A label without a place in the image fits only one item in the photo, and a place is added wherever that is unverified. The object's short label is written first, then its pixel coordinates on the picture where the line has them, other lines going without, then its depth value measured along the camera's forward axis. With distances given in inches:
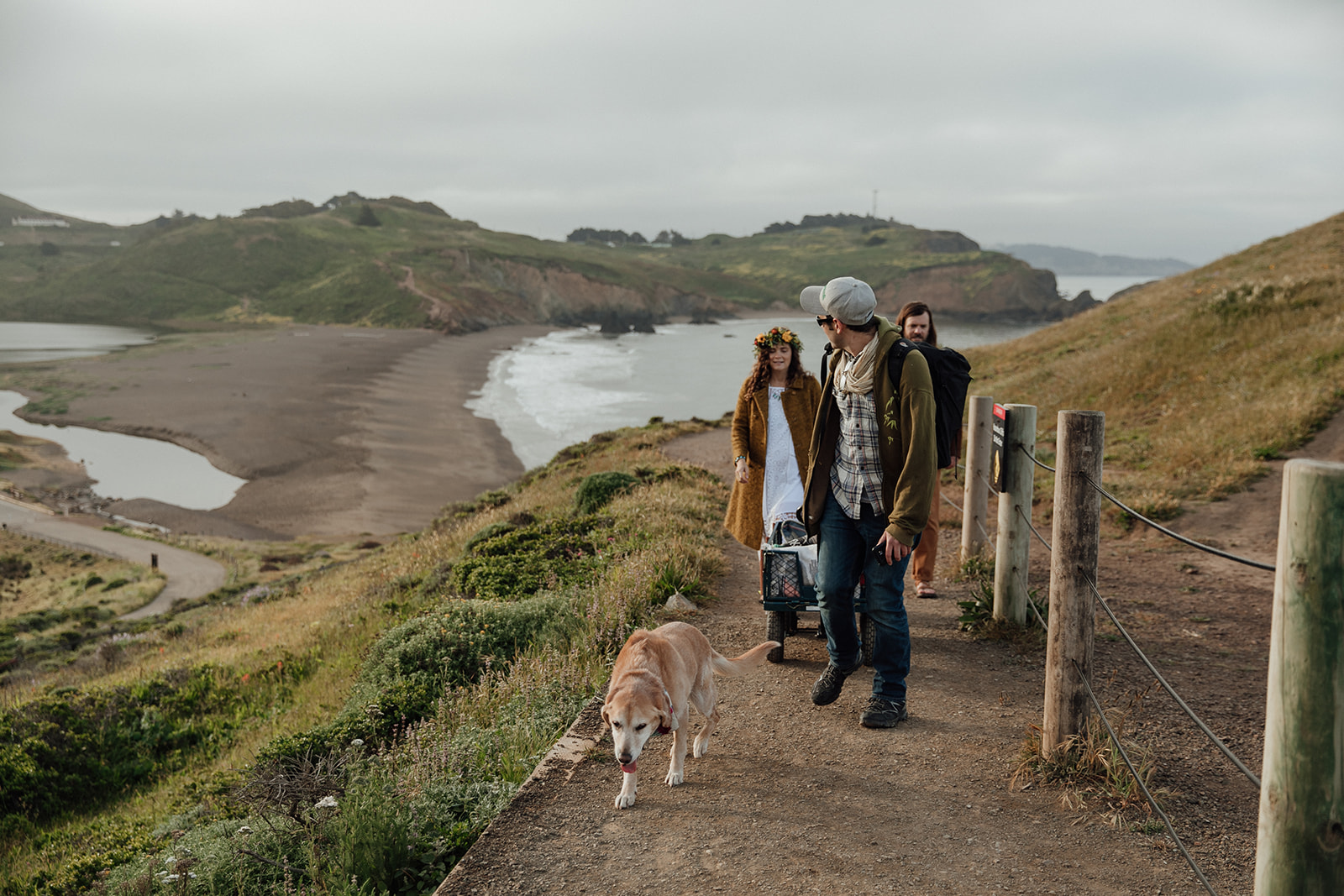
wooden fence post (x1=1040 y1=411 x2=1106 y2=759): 157.8
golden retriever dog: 143.0
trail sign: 232.5
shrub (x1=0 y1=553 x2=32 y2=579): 1044.5
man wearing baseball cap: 162.6
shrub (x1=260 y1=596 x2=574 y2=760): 259.3
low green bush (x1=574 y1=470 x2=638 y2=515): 490.0
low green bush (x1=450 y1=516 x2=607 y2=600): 356.2
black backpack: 167.6
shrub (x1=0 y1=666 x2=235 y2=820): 331.9
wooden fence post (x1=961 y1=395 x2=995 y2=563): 297.9
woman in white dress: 243.6
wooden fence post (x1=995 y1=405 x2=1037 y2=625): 229.1
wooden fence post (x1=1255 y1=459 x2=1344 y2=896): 89.7
